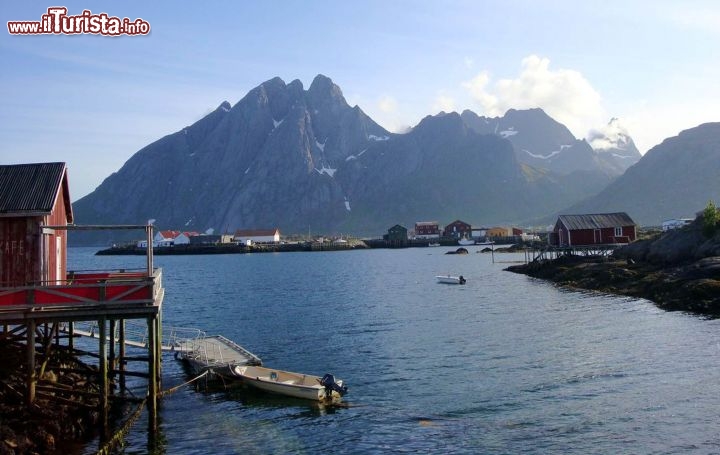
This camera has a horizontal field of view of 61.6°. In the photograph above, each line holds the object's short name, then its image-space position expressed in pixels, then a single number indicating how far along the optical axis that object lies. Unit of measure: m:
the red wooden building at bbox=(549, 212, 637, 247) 97.88
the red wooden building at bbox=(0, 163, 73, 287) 26.28
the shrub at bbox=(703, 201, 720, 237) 71.31
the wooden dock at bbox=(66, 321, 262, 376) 34.88
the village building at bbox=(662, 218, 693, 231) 149.24
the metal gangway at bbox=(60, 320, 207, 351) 35.51
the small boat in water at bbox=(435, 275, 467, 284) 91.44
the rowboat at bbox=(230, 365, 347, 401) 30.77
